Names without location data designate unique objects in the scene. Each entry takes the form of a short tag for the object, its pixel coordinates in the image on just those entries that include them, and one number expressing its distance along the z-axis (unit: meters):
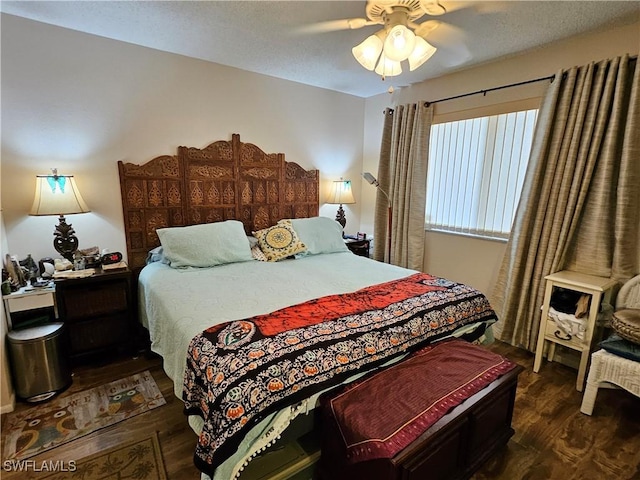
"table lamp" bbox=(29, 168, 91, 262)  2.26
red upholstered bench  1.23
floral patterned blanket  1.23
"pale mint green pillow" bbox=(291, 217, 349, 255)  3.14
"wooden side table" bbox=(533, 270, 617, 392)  2.18
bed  1.29
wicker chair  1.85
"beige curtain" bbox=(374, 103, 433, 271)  3.39
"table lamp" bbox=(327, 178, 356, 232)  3.80
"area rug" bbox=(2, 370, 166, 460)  1.76
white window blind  2.84
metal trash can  2.02
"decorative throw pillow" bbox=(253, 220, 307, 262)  2.92
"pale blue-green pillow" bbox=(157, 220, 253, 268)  2.57
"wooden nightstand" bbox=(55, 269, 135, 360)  2.29
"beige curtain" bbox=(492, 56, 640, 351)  2.17
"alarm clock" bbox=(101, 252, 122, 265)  2.50
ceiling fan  1.62
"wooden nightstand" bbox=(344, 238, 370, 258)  3.71
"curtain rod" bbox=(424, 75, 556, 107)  2.55
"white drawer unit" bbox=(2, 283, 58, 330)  2.07
